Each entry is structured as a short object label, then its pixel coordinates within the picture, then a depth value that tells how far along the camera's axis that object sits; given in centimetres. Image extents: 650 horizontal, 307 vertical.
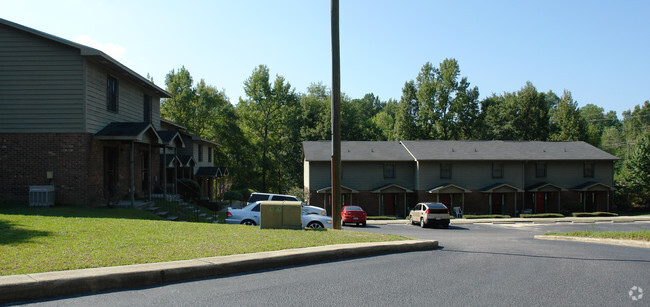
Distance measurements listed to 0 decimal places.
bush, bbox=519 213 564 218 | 4203
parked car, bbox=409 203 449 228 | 2911
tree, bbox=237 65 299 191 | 5870
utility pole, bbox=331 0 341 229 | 1436
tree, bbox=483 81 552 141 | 6875
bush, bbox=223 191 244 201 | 3935
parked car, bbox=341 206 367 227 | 2928
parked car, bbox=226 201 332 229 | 2030
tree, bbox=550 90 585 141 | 6938
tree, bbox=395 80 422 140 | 6769
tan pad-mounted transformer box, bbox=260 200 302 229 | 1366
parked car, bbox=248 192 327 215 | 2618
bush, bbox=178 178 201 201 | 3126
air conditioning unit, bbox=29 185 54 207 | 1752
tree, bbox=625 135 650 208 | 4894
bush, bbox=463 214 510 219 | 4088
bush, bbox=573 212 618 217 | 4253
